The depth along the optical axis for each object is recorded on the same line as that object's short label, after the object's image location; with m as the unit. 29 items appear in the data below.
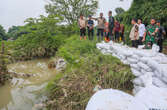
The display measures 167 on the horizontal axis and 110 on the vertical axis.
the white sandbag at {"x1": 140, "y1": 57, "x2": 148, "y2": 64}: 1.73
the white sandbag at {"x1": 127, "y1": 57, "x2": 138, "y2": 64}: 1.99
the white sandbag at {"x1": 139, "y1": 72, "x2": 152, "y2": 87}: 1.45
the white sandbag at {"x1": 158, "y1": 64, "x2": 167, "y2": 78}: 1.28
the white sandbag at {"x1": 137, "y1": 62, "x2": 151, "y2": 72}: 1.65
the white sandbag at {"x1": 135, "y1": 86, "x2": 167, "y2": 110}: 0.85
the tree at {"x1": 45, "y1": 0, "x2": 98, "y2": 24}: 12.36
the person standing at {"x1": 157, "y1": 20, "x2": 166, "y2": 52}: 2.79
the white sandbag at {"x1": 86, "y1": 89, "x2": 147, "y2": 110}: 0.82
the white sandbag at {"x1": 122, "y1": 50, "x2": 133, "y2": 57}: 2.16
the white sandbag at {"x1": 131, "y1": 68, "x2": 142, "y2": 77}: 1.83
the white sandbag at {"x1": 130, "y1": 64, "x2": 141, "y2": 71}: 1.88
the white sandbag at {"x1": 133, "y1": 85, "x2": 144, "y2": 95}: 1.69
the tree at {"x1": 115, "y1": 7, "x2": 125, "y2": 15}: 30.30
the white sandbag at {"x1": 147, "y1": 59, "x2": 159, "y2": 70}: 1.48
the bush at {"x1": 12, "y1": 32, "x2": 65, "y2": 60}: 6.11
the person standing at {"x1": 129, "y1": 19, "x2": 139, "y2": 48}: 3.25
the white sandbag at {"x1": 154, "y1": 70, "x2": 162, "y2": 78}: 1.37
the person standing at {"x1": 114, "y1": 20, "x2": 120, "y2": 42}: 4.13
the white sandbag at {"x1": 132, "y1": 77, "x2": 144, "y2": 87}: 1.66
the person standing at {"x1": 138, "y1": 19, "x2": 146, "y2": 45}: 3.08
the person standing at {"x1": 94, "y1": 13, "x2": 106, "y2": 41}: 4.19
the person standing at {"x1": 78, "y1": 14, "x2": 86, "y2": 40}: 4.37
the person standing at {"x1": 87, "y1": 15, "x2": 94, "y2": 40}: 4.36
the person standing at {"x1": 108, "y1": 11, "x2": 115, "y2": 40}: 3.92
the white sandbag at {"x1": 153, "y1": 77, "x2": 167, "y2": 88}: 1.32
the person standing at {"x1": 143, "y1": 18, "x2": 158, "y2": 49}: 2.73
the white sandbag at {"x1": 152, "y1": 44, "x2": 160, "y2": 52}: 2.07
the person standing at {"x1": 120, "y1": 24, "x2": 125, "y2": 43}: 4.55
